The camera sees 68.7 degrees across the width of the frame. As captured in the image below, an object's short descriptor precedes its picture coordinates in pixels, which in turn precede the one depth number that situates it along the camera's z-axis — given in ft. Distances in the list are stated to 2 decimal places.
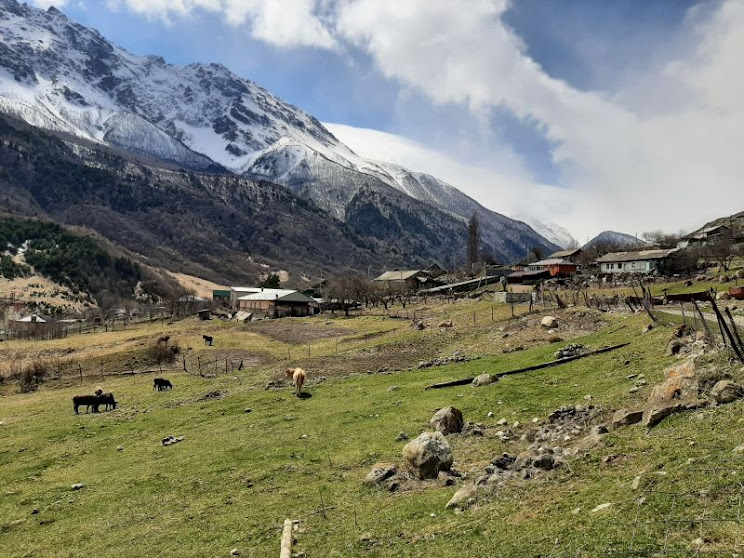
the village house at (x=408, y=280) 559.75
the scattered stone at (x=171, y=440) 89.25
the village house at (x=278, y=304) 438.81
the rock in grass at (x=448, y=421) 70.75
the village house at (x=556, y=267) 447.71
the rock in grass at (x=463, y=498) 44.88
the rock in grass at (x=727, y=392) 49.52
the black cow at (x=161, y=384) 156.97
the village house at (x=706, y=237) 453.82
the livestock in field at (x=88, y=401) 131.23
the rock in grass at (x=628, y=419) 53.66
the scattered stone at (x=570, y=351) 106.83
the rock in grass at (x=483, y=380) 96.84
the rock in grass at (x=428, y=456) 54.19
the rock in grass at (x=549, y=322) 158.63
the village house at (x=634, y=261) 372.38
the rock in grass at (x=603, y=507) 36.19
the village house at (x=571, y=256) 570.87
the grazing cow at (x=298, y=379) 118.32
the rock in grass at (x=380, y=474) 55.51
